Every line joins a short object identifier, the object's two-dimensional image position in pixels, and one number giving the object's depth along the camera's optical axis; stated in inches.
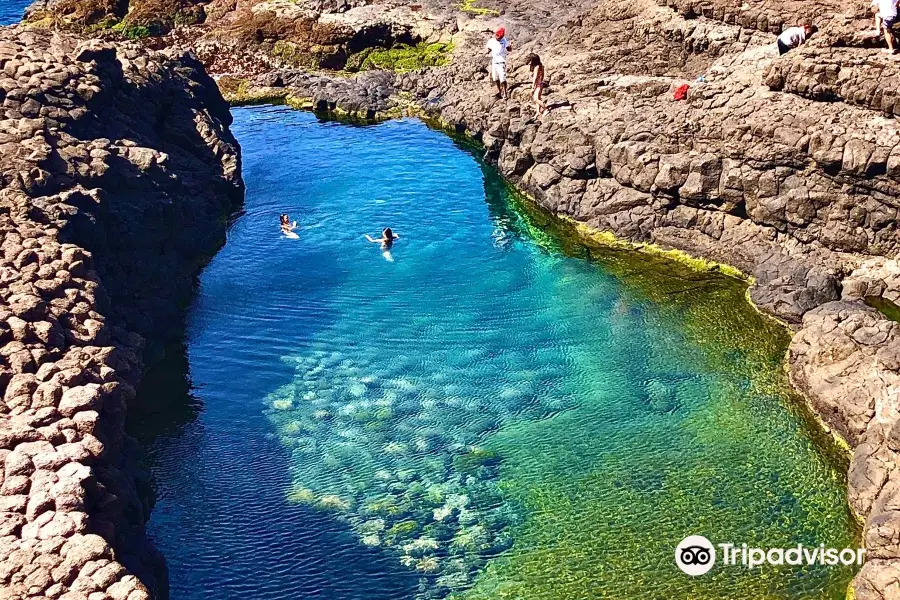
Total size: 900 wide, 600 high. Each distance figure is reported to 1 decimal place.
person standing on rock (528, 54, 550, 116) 1790.2
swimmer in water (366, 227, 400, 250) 1547.7
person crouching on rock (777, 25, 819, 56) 1450.5
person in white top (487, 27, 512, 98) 1856.5
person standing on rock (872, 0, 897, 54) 1279.5
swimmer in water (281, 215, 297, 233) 1631.4
